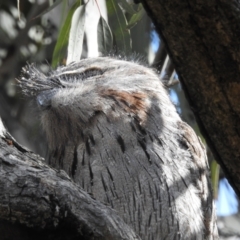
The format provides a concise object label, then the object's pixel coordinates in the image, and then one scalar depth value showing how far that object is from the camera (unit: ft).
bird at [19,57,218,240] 17.30
